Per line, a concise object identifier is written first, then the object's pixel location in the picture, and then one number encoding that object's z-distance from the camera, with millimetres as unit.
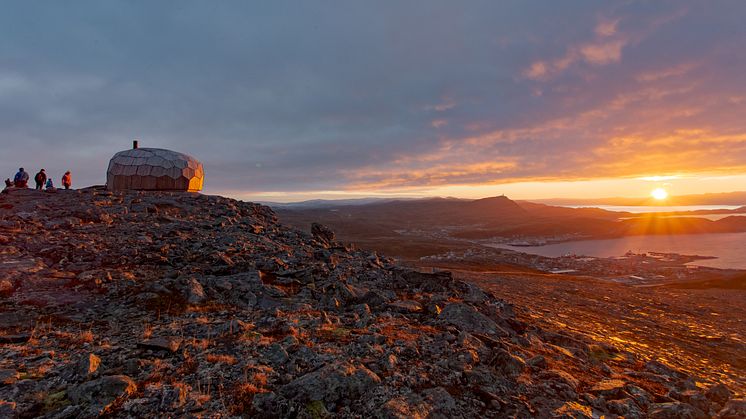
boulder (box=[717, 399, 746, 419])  6352
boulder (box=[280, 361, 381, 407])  5902
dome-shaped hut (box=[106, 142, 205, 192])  26641
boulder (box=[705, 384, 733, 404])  7098
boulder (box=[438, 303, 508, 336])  10008
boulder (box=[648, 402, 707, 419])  6273
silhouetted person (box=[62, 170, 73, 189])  27531
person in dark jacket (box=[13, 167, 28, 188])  25391
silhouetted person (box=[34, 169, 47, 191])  25391
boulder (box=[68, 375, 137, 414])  5270
